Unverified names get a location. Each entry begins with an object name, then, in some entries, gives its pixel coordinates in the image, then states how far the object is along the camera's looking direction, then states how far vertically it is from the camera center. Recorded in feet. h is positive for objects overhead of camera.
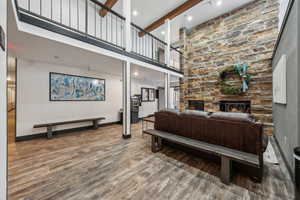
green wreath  13.57 +2.54
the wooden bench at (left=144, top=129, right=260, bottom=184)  4.81 -2.54
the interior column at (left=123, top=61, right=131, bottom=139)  10.96 +0.24
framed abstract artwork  12.33 +1.43
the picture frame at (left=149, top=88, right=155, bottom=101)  24.51 +1.19
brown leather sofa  5.39 -1.73
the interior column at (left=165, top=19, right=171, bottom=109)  16.69 +5.51
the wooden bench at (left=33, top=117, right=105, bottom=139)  11.01 -2.54
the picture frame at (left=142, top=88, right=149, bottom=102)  22.93 +1.11
